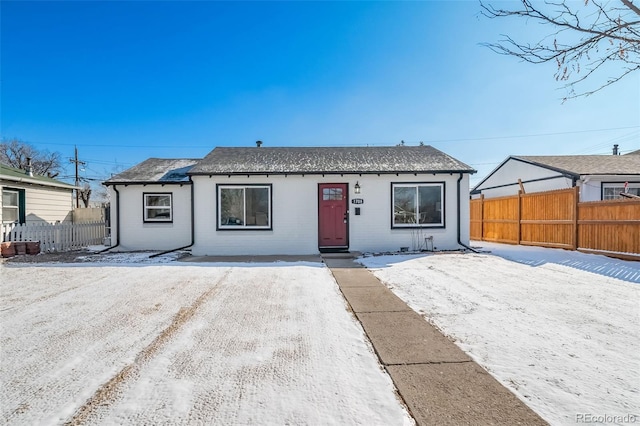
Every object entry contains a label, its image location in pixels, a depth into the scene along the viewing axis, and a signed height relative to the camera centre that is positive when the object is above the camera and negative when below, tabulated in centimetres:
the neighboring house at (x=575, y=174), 1212 +148
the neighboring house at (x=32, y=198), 1071 +48
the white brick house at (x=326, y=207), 937 +3
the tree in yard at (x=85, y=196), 2644 +125
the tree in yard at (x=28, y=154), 2617 +488
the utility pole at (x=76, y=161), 2636 +437
